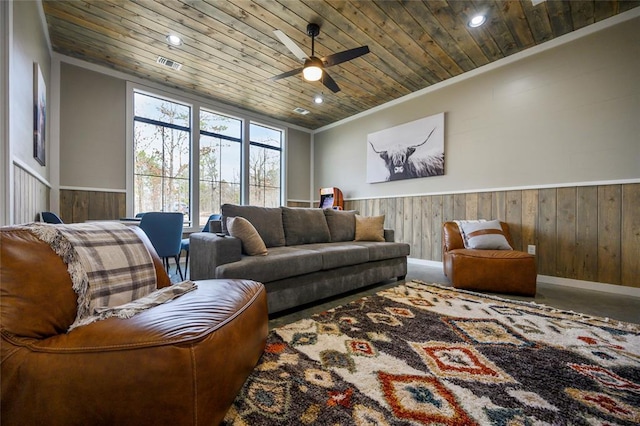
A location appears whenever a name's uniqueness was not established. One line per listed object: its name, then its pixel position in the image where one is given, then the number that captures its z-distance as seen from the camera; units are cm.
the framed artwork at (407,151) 411
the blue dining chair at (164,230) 270
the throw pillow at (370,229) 333
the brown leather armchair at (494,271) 255
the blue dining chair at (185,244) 328
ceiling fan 259
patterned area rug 102
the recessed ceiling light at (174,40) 302
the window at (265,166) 552
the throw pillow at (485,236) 291
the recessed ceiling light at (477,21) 270
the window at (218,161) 477
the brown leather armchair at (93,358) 72
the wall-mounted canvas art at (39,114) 244
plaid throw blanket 99
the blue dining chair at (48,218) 244
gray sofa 196
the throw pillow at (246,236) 215
